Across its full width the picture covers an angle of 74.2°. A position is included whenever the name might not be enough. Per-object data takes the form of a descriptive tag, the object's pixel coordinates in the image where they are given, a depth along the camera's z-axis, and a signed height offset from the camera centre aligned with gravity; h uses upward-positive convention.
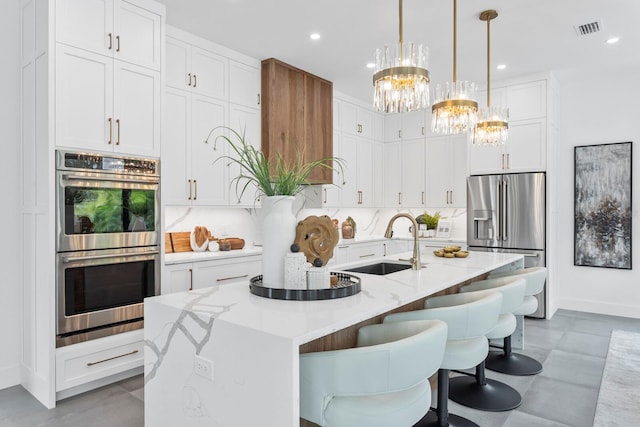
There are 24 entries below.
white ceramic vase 2.08 -0.12
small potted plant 6.27 -0.14
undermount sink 3.24 -0.44
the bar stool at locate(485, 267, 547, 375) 3.09 -1.22
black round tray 1.93 -0.38
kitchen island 1.42 -0.51
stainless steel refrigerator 4.97 -0.05
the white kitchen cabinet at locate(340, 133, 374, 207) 5.98 +0.59
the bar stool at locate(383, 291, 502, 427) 2.05 -0.58
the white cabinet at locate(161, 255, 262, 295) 3.56 -0.56
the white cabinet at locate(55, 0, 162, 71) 2.91 +1.35
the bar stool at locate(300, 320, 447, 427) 1.49 -0.62
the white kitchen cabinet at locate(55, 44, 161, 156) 2.88 +0.79
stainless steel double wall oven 2.87 -0.22
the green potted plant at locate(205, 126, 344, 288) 2.08 -0.04
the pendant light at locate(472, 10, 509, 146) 3.37 +0.68
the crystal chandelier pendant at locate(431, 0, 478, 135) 2.90 +0.72
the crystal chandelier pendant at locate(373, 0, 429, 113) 2.39 +0.76
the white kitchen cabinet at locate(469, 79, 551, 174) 5.02 +0.95
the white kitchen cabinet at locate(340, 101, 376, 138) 5.92 +1.33
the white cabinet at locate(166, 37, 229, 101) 3.84 +1.36
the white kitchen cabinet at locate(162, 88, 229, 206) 3.84 +0.56
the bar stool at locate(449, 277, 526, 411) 2.60 -1.24
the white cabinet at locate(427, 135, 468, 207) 5.96 +0.59
